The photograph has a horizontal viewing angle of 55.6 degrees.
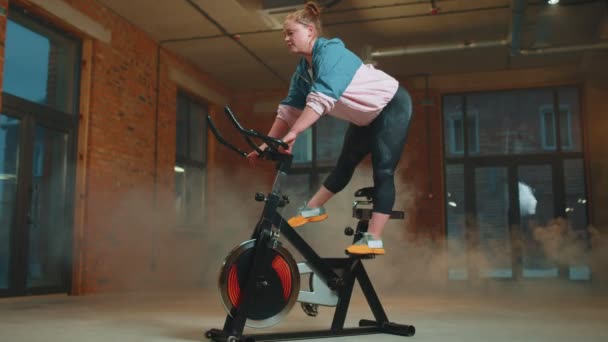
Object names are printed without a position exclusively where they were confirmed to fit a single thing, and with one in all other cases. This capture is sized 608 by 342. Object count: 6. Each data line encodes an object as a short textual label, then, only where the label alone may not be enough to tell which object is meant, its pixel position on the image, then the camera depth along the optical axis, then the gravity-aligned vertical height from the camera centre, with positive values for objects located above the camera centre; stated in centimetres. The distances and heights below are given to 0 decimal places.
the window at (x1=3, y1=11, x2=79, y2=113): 537 +173
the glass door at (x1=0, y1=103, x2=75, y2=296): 527 +36
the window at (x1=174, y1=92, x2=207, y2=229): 837 +117
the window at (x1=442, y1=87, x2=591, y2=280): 848 +85
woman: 231 +55
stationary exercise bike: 232 -17
